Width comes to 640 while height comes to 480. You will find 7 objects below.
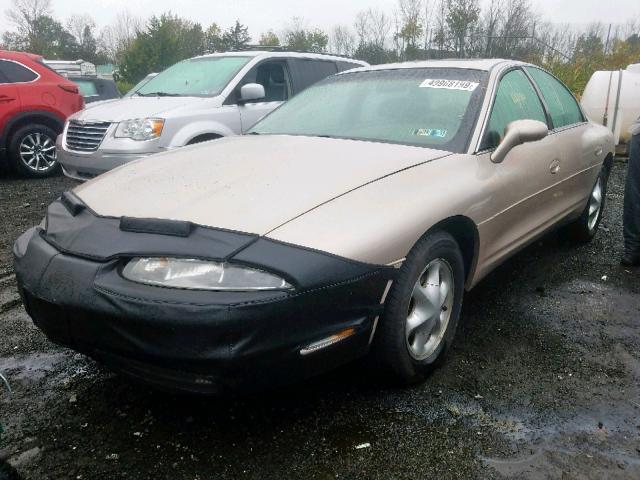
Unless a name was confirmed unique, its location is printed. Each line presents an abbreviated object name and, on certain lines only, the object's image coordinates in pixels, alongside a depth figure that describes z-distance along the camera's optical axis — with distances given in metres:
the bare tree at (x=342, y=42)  52.07
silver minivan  5.33
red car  7.24
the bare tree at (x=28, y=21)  49.41
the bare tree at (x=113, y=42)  54.69
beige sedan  1.77
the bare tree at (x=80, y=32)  55.46
